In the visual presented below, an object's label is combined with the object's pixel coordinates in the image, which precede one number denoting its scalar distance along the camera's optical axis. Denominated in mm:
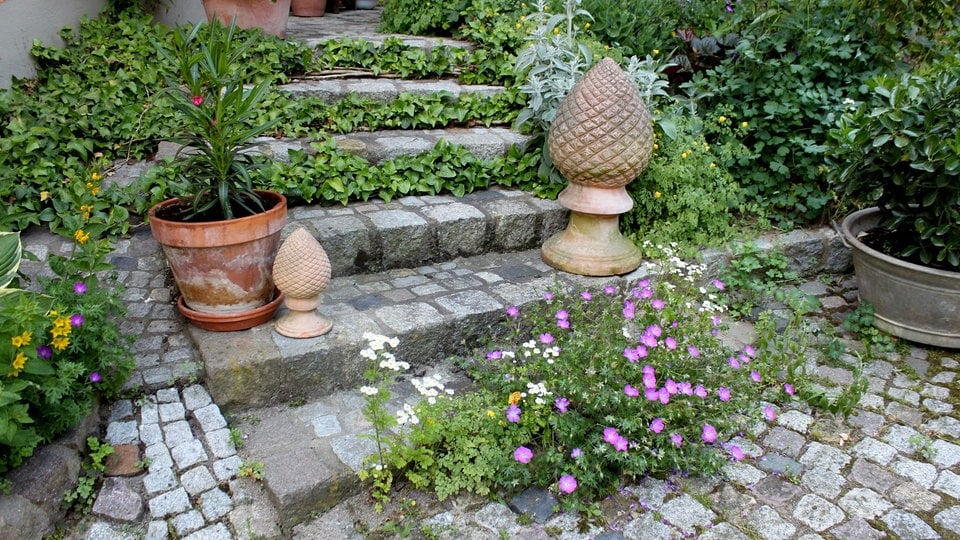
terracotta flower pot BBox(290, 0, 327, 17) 6863
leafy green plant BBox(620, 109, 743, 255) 3965
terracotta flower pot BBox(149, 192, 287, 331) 2742
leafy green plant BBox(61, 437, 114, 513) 2232
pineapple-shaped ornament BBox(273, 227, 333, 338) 2756
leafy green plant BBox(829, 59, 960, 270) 3293
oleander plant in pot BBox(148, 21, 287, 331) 2744
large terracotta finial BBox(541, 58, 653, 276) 3414
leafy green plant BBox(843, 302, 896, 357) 3547
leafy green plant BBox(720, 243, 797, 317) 3895
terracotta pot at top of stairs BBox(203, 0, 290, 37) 4613
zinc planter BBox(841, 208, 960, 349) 3385
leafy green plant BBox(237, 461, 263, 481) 2406
